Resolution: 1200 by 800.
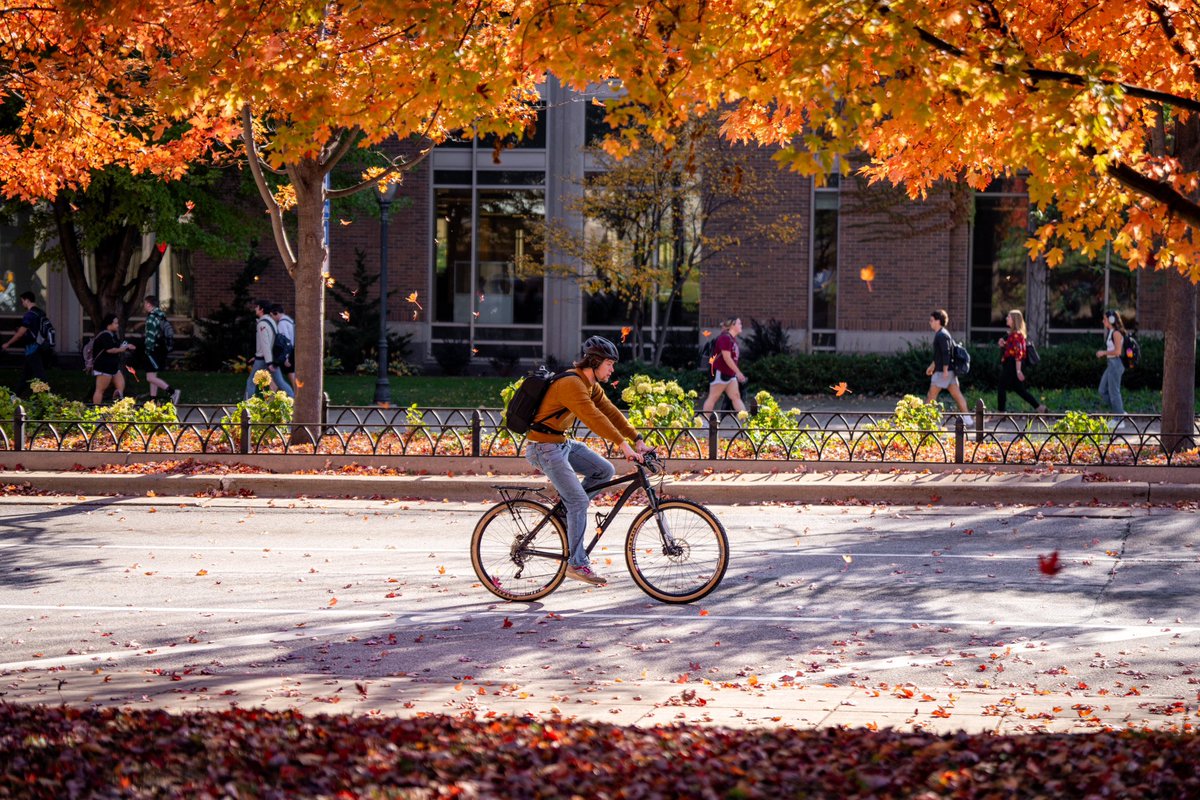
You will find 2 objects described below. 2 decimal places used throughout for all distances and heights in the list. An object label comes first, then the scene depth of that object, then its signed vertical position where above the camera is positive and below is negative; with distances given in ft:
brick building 100.53 +7.27
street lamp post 76.64 +3.26
